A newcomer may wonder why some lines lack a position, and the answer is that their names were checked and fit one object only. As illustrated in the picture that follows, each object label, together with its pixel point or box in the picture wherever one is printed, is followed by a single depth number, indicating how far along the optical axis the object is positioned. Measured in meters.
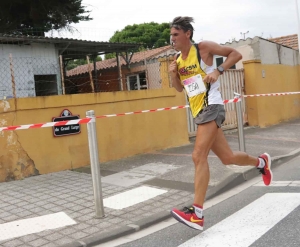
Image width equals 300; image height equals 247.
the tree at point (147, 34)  44.65
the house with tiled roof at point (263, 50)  14.02
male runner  3.78
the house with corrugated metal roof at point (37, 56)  12.82
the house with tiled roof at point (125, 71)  15.80
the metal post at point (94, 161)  4.48
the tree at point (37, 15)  15.60
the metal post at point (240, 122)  6.89
